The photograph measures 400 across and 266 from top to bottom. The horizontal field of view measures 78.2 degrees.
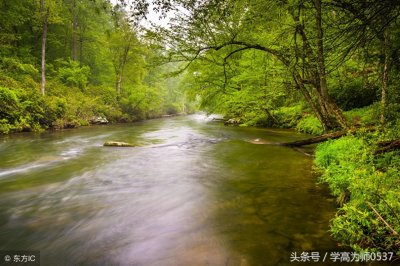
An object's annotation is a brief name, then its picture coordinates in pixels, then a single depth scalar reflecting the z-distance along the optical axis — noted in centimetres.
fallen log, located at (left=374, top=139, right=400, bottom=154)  406
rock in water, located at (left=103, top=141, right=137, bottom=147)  1063
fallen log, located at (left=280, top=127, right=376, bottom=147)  571
